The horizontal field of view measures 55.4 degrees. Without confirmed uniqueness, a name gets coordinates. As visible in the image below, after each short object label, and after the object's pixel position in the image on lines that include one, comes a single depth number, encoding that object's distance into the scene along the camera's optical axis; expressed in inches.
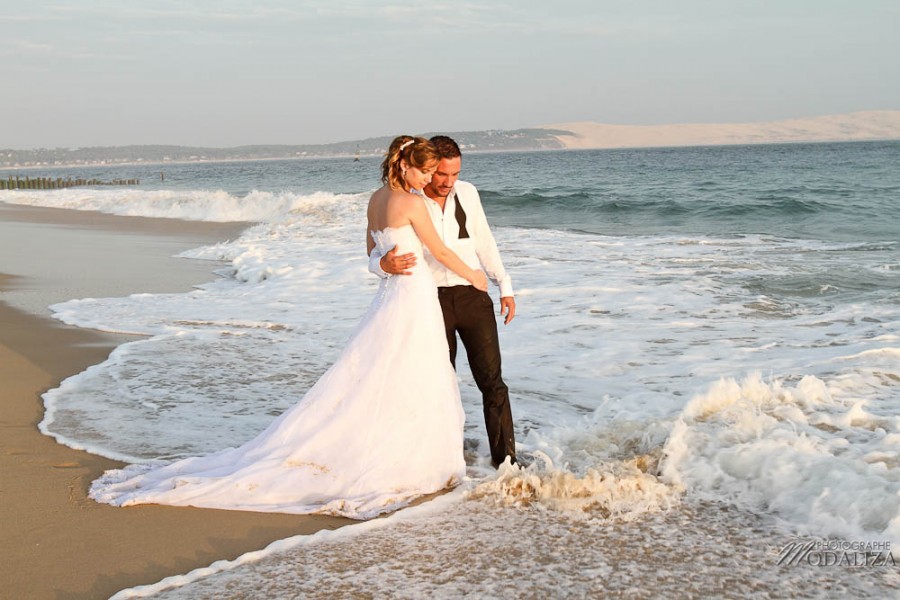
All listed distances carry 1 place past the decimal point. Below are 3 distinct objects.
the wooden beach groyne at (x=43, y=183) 2442.2
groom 186.9
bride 173.8
